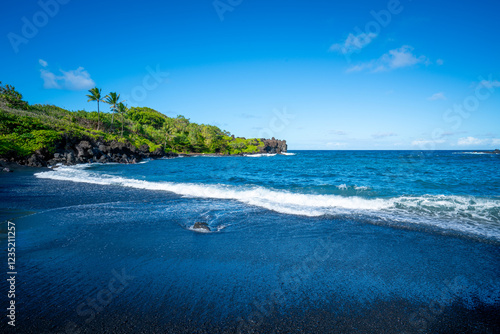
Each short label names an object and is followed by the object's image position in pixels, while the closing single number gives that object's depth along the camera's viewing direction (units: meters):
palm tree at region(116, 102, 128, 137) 69.11
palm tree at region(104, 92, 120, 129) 65.30
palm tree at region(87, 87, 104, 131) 61.19
